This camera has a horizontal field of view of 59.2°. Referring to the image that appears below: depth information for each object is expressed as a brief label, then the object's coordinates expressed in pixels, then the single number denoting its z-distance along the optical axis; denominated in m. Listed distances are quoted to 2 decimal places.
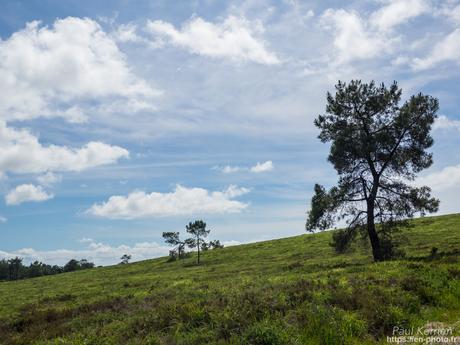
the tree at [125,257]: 120.29
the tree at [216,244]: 77.99
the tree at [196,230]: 76.62
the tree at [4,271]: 152.38
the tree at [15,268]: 151.75
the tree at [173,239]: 80.81
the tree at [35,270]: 148.61
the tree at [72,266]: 144.55
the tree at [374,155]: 30.86
